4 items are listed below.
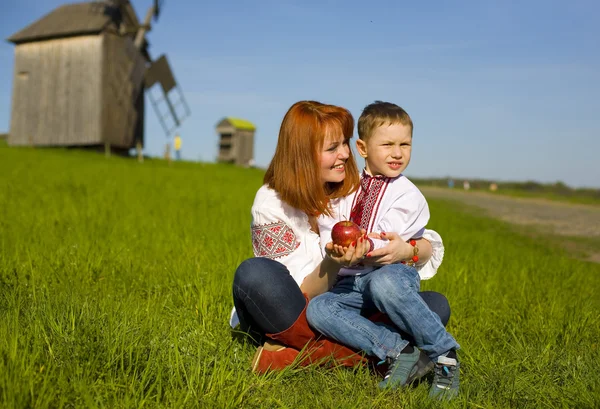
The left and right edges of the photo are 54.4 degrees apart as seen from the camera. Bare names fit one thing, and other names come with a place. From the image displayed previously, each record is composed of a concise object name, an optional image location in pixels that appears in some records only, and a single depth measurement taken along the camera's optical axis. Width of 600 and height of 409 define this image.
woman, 2.51
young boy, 2.38
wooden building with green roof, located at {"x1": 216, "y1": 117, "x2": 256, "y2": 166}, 33.59
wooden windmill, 20.88
